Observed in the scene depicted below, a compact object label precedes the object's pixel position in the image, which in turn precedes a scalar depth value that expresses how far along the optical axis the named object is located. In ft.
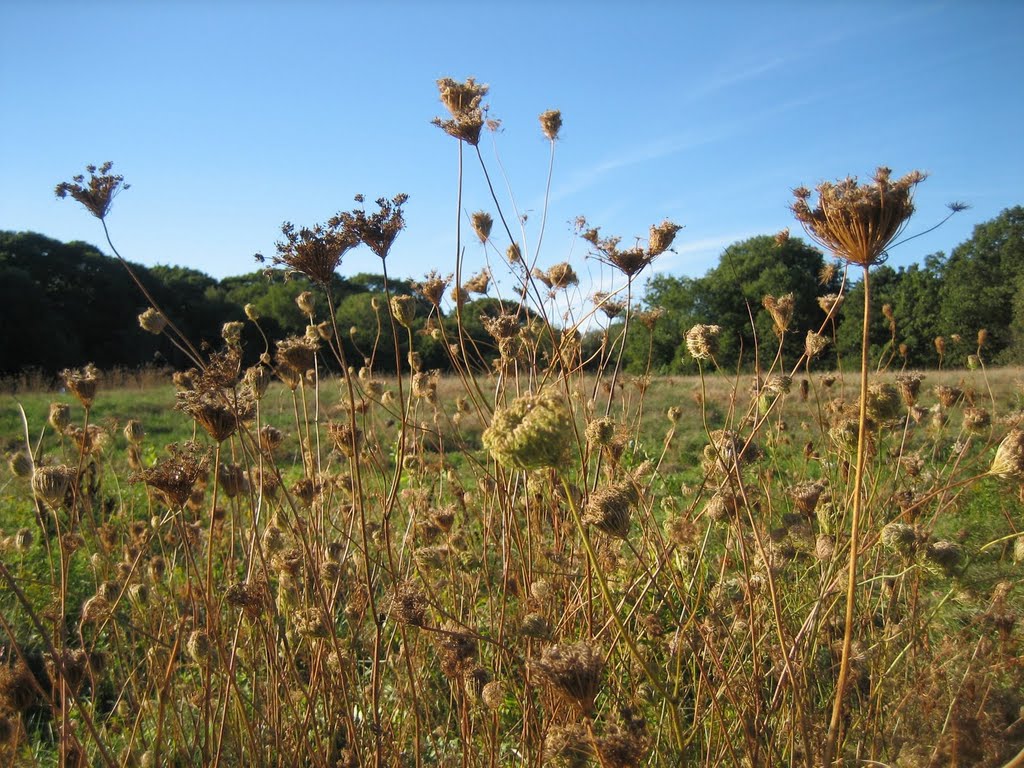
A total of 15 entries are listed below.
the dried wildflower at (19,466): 2.80
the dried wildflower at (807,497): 2.29
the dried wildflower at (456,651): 1.94
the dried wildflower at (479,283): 3.78
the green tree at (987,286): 43.00
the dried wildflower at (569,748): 1.71
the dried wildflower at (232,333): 2.88
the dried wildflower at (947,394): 3.61
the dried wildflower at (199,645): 2.23
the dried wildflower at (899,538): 2.02
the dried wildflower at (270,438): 2.91
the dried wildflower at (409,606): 1.89
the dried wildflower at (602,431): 2.23
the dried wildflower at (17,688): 2.02
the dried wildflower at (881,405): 2.18
